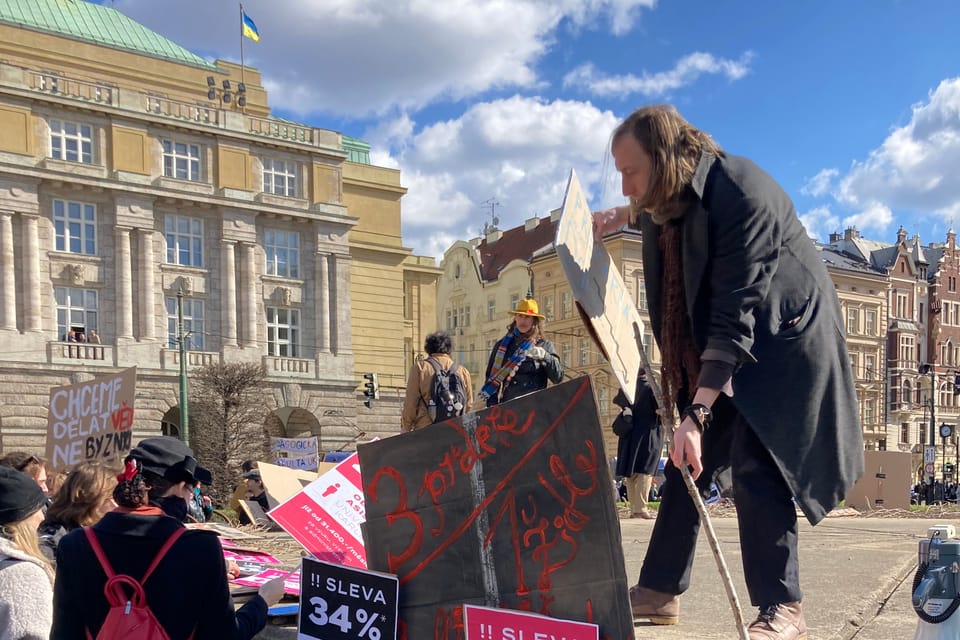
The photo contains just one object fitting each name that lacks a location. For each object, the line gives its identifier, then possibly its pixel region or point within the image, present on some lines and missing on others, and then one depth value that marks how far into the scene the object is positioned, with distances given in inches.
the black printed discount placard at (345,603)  112.3
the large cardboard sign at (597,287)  94.3
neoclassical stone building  1374.3
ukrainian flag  1788.9
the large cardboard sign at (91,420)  310.2
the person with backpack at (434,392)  313.9
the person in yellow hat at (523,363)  265.0
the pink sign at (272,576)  164.4
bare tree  1216.2
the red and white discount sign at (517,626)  93.0
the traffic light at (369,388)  1300.4
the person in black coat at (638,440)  273.4
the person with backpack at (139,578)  106.2
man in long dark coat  96.5
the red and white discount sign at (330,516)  147.8
